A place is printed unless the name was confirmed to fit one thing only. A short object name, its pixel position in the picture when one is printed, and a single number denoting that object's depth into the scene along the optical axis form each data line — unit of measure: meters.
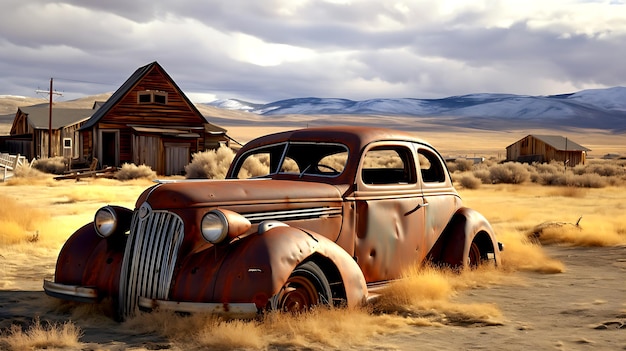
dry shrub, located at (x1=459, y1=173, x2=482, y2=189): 29.77
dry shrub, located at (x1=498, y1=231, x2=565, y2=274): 9.33
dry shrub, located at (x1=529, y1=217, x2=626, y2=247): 12.10
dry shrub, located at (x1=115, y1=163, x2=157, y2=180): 32.47
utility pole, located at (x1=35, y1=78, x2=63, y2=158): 43.92
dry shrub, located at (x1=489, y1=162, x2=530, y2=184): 34.16
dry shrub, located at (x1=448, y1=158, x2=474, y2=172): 43.25
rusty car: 5.34
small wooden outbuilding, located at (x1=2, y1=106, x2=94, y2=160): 46.81
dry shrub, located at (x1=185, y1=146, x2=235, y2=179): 30.89
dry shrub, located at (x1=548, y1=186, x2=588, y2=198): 24.77
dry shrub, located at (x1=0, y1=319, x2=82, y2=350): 5.15
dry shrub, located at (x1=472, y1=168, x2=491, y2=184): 34.46
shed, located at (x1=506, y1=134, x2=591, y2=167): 54.41
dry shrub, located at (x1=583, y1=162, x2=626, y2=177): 40.22
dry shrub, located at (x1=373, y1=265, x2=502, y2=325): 6.31
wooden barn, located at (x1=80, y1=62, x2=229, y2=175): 35.62
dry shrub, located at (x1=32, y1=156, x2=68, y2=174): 38.69
